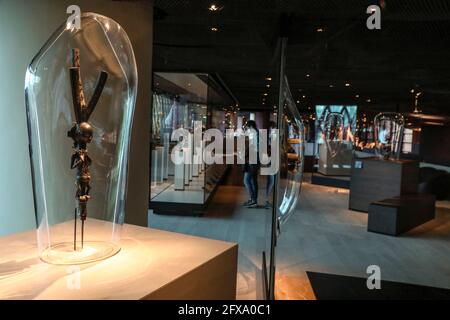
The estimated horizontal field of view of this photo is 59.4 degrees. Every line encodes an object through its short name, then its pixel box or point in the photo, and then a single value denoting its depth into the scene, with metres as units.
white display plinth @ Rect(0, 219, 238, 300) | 1.28
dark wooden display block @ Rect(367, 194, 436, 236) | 5.12
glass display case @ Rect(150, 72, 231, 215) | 5.92
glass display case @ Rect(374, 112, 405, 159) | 6.90
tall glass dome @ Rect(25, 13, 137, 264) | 1.58
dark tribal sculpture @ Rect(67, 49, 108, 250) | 1.54
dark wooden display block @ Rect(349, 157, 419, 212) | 6.38
